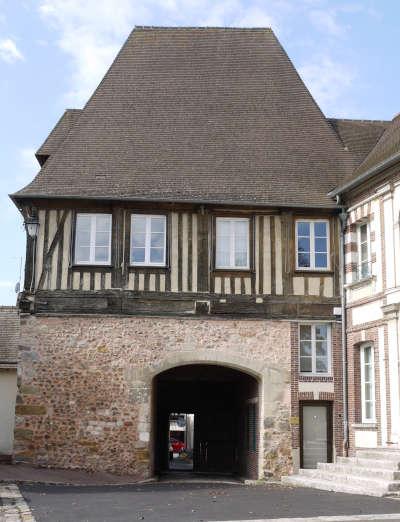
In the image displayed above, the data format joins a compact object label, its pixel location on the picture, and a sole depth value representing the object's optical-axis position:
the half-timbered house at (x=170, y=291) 16.34
